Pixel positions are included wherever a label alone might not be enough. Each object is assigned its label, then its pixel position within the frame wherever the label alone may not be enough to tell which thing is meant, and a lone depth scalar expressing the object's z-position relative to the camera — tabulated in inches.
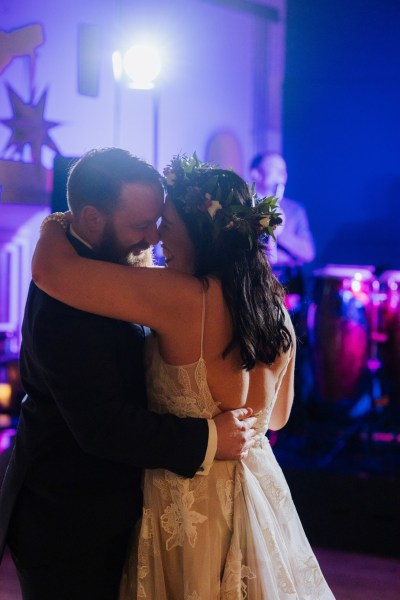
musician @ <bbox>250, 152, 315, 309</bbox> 203.5
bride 61.2
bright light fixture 201.5
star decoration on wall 197.3
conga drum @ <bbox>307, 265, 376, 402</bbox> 168.6
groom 58.6
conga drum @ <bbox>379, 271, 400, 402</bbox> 168.1
